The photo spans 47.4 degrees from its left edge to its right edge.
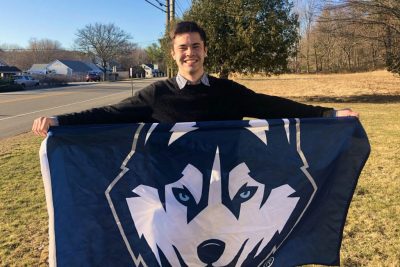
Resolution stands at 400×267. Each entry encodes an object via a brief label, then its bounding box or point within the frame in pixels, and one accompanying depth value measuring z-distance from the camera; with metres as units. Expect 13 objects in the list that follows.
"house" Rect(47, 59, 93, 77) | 112.94
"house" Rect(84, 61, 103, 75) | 124.75
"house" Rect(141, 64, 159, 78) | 117.68
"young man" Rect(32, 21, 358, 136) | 3.30
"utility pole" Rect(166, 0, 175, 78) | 23.67
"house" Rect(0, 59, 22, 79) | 83.56
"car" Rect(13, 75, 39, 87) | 48.56
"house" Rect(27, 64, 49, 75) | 114.44
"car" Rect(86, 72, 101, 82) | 75.44
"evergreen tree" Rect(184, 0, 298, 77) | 21.62
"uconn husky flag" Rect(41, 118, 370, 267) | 3.22
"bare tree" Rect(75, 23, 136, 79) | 113.38
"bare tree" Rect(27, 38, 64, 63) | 133.38
